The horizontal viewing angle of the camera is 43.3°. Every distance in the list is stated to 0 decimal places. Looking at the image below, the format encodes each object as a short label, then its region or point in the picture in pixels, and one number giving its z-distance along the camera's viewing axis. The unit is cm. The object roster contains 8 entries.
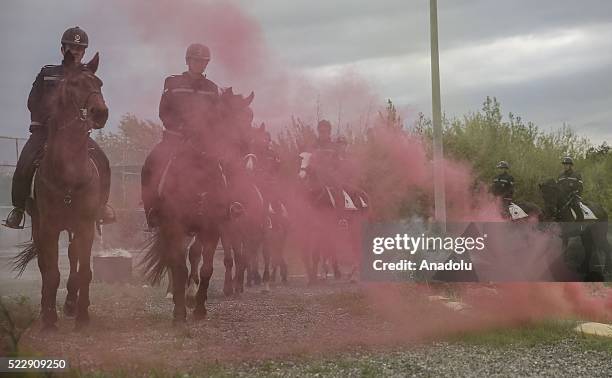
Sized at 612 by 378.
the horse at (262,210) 1444
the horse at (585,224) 1528
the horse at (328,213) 1661
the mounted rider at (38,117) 962
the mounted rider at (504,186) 1568
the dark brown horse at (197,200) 1038
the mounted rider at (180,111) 1038
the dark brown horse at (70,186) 930
